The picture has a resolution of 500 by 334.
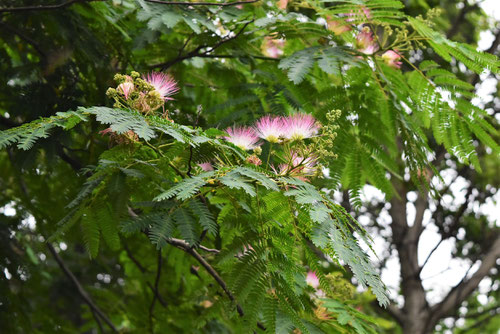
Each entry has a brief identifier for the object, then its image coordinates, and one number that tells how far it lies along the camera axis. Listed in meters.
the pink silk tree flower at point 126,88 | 2.16
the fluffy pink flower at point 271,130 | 2.32
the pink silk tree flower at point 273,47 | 3.81
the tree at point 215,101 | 2.73
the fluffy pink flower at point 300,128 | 2.19
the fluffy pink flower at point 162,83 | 2.29
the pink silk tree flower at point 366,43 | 3.18
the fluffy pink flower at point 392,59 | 3.30
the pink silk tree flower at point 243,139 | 2.41
